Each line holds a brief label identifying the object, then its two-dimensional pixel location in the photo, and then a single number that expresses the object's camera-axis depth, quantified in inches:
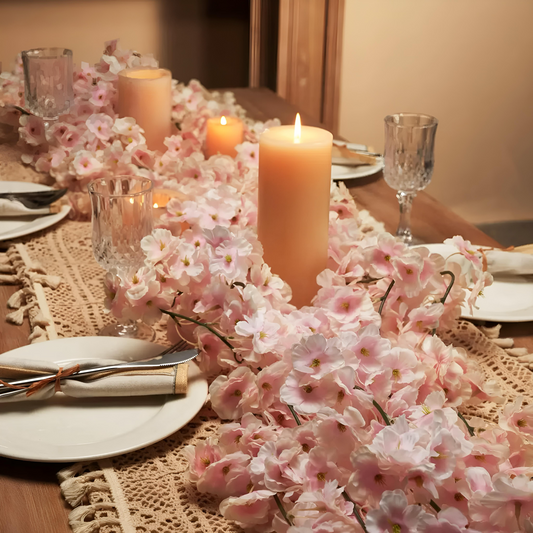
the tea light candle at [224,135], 51.8
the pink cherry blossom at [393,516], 16.9
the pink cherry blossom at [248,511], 21.2
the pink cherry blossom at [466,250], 31.4
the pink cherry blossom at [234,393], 25.5
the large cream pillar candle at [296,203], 30.7
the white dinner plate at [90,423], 23.9
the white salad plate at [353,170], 54.5
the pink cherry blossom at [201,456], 23.3
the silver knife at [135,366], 26.3
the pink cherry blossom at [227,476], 22.3
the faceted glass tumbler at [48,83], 51.0
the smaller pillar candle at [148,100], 50.8
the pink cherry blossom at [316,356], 21.7
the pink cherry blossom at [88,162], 46.6
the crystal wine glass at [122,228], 31.8
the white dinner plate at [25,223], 43.5
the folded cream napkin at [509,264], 38.7
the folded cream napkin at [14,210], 45.2
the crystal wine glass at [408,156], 41.7
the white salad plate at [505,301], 34.8
